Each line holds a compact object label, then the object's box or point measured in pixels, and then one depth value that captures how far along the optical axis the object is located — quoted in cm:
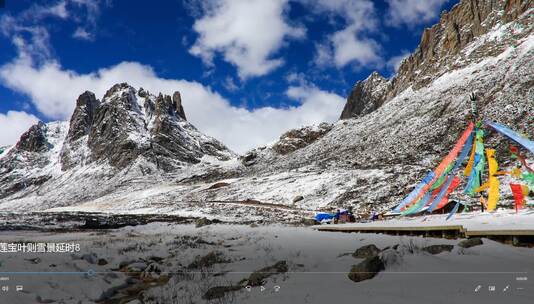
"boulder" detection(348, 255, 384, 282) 733
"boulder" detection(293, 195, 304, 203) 5778
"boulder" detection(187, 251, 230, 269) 1140
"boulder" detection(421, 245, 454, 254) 870
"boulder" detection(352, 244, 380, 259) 915
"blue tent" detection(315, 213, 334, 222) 3061
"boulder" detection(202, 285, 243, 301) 762
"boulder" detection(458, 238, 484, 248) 894
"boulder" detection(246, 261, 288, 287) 834
